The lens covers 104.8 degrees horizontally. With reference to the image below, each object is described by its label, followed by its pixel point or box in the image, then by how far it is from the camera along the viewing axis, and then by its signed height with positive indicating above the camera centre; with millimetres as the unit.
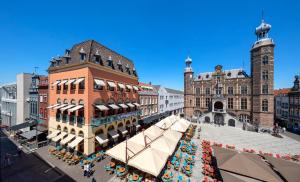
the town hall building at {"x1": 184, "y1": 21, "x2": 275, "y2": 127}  31438 +501
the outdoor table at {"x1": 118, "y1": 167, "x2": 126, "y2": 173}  12091 -8170
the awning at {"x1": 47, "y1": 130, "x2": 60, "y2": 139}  17895 -6511
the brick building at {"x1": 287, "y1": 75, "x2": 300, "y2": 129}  31934 -3899
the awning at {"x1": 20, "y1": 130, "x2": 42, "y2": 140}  19969 -7393
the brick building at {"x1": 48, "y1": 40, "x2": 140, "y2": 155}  15883 -549
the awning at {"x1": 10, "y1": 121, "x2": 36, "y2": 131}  20816 -6284
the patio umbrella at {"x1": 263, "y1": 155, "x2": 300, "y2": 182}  8622 -6397
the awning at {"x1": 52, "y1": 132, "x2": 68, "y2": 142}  17084 -6592
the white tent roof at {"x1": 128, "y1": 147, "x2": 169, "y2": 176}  9945 -6355
